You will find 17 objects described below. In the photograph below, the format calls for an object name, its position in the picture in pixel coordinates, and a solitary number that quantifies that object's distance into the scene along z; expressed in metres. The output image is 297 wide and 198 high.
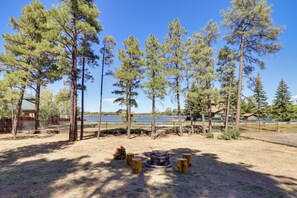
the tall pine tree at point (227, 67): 19.84
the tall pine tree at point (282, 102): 44.34
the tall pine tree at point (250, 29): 16.89
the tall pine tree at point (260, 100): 42.06
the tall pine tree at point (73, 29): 13.34
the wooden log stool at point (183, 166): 7.37
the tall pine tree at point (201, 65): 19.86
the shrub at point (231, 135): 17.41
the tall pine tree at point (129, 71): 18.44
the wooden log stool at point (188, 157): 8.43
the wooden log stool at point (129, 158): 8.65
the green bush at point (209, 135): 19.40
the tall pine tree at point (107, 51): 17.34
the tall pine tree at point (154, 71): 18.48
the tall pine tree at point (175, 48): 19.45
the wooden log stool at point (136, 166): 7.34
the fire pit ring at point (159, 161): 8.21
